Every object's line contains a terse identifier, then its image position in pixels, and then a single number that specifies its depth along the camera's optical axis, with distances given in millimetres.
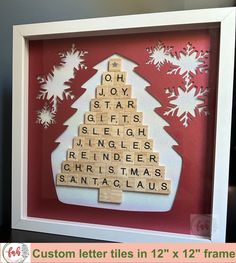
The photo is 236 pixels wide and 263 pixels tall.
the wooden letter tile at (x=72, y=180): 497
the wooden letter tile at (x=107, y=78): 486
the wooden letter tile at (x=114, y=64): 485
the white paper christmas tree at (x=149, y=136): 462
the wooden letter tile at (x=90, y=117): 491
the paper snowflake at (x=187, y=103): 451
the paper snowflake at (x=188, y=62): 449
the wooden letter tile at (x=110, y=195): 478
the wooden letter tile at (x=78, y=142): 496
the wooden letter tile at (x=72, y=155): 498
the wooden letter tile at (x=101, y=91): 488
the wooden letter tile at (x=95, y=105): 490
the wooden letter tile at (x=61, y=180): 503
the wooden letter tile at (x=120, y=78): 482
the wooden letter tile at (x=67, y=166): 499
